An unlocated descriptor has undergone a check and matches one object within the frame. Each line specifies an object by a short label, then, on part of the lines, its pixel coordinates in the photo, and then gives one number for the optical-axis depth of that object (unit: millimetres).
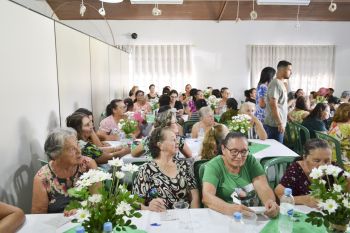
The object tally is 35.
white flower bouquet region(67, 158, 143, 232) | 1311
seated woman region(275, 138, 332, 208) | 2195
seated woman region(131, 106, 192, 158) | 3136
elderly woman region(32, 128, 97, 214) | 2109
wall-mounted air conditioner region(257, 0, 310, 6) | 6155
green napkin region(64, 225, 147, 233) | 1688
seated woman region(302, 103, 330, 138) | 4375
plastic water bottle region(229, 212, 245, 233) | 1667
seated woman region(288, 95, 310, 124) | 5156
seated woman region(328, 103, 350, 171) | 3357
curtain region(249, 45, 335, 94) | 9297
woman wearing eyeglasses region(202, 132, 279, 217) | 2148
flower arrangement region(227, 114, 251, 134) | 3426
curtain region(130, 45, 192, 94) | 9195
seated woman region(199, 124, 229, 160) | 2766
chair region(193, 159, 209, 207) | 2461
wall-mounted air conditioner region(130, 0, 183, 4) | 5925
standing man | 4246
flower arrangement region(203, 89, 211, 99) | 7152
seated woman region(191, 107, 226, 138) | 3980
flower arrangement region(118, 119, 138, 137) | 3793
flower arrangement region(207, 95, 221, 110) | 5793
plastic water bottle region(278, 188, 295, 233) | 1701
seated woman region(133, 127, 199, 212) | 2242
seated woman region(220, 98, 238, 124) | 4043
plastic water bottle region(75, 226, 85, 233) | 1280
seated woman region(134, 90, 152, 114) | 6282
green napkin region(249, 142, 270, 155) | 3492
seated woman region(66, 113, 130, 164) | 2932
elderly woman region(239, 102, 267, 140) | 3992
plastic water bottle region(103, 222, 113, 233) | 1283
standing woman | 4863
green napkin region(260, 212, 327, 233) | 1675
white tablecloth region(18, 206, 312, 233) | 1703
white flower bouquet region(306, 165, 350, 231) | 1396
